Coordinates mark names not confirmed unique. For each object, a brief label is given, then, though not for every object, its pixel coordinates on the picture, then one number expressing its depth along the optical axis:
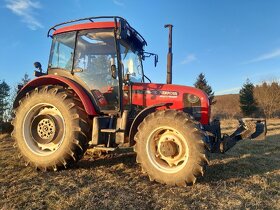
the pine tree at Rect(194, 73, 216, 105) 29.28
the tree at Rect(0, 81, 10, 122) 23.39
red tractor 3.46
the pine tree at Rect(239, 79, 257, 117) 30.34
